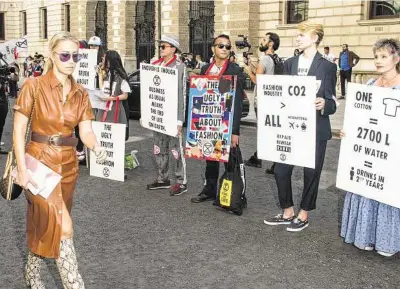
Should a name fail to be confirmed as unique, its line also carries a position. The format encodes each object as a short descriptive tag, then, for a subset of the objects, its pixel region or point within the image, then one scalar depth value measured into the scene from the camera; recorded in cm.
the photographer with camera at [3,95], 978
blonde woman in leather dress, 340
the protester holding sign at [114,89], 793
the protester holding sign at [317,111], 532
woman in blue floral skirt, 477
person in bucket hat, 689
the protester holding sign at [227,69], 625
